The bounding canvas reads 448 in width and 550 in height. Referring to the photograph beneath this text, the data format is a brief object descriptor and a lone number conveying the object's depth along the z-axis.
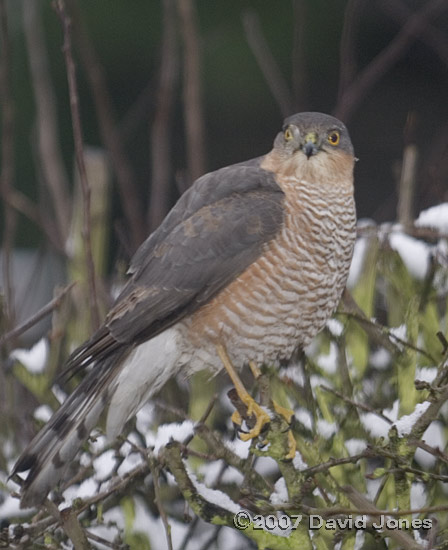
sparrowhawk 5.94
